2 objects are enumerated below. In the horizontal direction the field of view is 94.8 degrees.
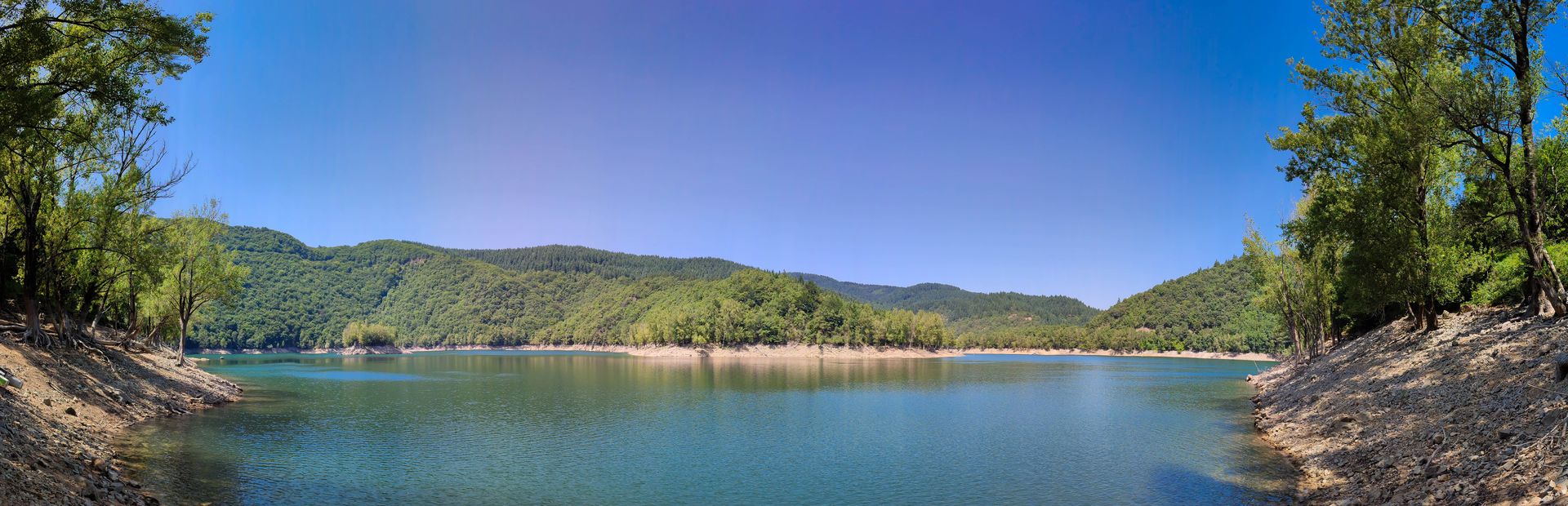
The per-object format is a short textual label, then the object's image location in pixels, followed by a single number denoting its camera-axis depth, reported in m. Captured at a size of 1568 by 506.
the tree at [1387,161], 21.08
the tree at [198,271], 43.91
